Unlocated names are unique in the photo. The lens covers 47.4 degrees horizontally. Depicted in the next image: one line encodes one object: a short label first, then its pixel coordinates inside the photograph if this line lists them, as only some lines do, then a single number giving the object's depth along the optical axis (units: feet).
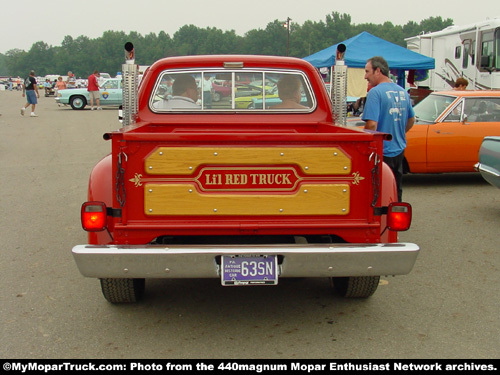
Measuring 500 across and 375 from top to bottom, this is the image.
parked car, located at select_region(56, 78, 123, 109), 95.45
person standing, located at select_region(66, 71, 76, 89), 110.73
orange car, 29.45
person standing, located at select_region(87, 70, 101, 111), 88.76
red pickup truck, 11.40
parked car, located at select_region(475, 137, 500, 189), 23.35
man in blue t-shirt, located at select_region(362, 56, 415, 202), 18.74
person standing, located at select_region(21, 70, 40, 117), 77.20
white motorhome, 53.98
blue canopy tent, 53.29
